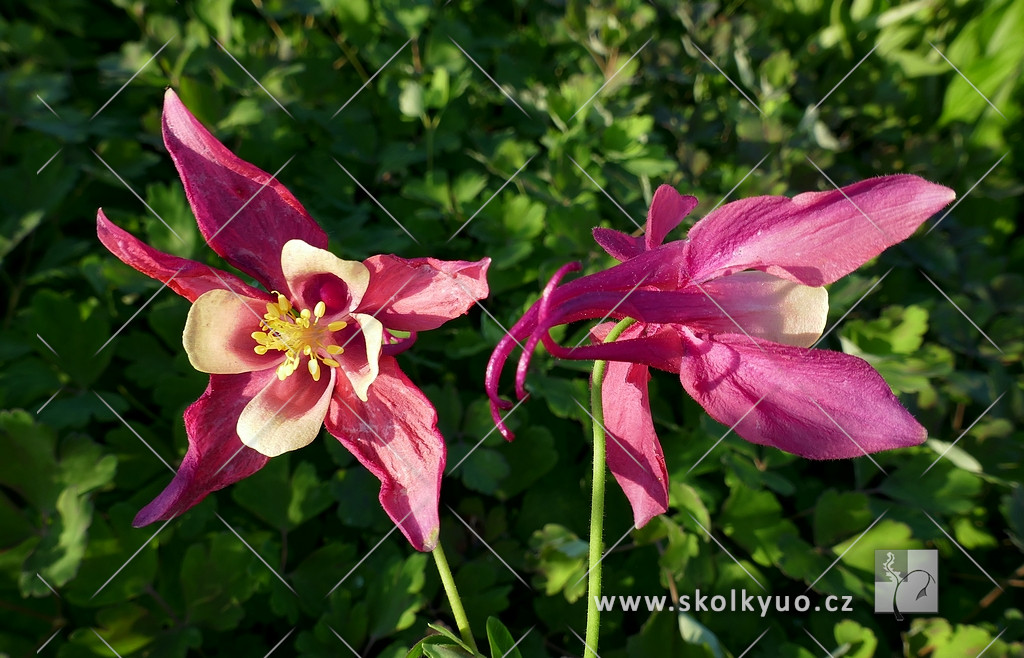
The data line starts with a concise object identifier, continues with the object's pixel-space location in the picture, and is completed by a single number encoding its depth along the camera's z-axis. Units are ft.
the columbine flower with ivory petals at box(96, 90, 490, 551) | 0.46
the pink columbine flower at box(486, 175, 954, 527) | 0.42
